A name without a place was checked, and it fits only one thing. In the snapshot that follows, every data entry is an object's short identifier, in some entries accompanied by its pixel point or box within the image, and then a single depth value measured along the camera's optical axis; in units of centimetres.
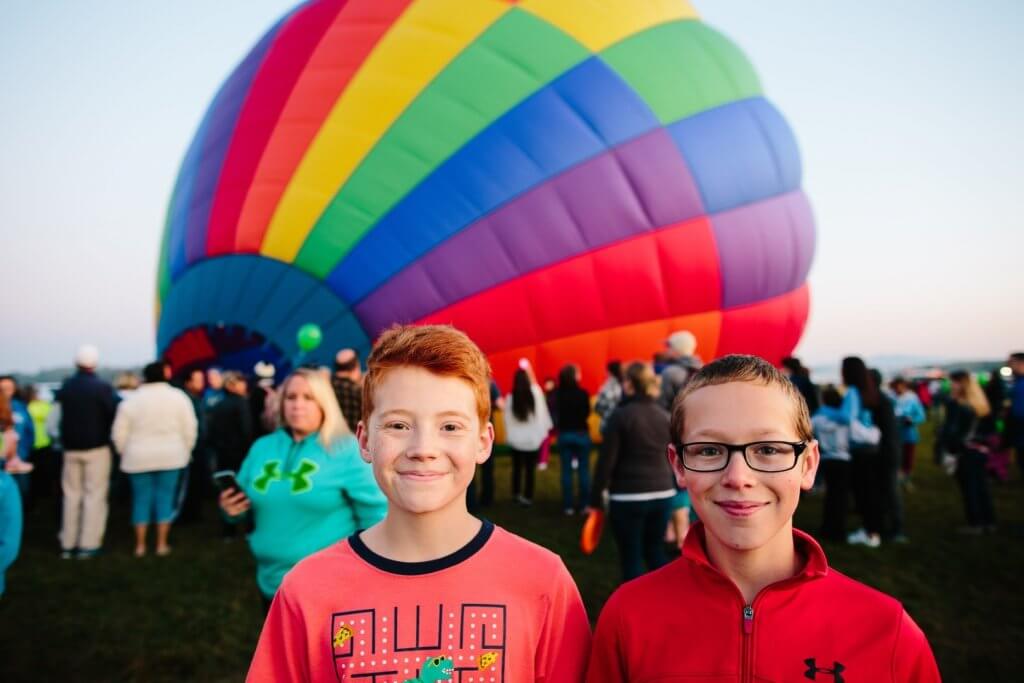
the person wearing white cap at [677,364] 436
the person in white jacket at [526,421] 591
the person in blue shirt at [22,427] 583
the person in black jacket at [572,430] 580
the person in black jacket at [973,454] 553
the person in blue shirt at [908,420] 816
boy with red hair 119
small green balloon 543
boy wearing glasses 114
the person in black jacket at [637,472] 371
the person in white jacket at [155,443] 496
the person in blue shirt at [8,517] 229
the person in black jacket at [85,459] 504
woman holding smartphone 231
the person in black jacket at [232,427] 568
